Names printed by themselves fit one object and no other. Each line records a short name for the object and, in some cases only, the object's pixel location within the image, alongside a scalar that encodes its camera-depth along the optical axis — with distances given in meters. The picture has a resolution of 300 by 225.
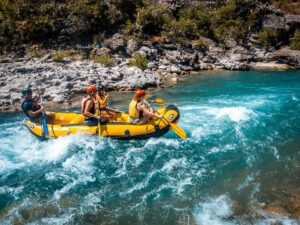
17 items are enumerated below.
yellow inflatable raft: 8.27
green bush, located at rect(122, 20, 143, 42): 23.47
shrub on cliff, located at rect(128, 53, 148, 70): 18.72
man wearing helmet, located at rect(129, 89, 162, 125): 8.22
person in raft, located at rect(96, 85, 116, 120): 8.98
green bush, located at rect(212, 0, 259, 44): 27.66
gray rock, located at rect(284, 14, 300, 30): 29.59
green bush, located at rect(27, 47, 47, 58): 19.83
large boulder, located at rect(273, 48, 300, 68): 24.16
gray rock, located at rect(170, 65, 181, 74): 19.54
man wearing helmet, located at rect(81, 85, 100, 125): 8.24
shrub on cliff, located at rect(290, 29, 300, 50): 27.02
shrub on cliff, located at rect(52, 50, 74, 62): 18.55
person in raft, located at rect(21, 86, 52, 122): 8.48
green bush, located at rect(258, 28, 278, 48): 26.89
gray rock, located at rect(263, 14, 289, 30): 29.20
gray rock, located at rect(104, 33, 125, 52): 22.22
